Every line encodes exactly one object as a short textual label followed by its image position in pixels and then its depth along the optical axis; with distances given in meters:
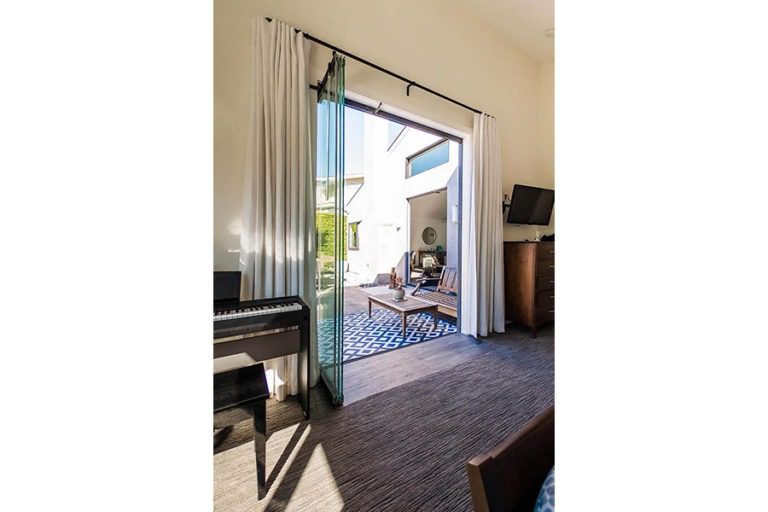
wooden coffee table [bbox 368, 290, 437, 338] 3.25
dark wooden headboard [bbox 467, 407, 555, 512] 0.52
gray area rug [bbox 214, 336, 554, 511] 1.20
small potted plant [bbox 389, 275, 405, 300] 3.73
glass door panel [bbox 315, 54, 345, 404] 1.88
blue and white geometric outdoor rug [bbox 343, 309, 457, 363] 2.93
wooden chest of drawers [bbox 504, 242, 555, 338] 3.19
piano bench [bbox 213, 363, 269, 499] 1.16
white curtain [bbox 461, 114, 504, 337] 3.11
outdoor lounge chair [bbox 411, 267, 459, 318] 3.97
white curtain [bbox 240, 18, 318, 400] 1.84
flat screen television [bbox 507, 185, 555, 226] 3.46
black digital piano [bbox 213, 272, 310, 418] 1.52
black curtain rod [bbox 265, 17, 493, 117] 2.05
